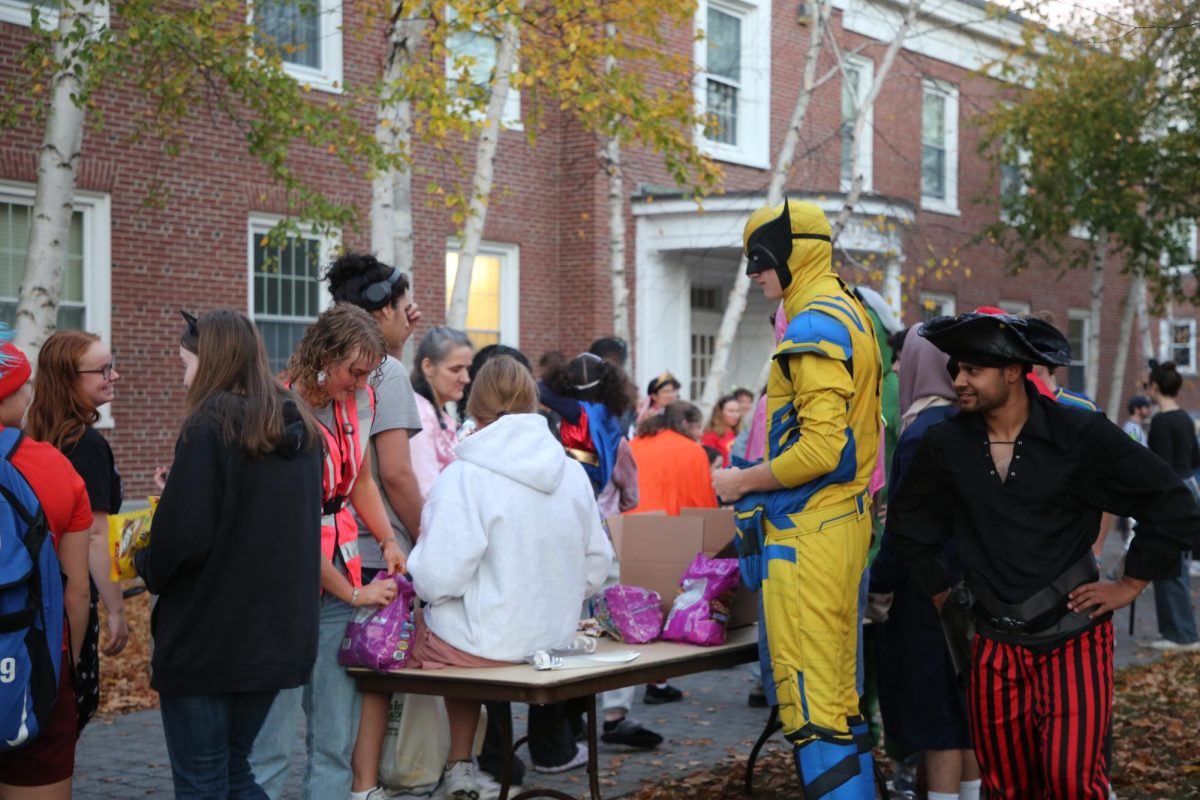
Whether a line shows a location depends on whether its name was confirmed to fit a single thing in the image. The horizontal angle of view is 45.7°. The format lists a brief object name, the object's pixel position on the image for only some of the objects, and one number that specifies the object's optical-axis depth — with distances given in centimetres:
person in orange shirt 886
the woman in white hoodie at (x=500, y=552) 519
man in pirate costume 427
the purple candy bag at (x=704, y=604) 595
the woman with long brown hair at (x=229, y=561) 400
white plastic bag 552
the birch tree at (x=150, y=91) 921
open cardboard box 628
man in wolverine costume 497
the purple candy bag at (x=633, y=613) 602
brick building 1420
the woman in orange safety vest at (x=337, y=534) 482
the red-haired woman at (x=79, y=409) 520
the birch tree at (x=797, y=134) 1401
